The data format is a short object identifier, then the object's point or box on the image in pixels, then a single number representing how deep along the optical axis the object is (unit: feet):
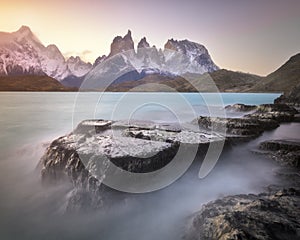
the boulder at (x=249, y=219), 21.61
